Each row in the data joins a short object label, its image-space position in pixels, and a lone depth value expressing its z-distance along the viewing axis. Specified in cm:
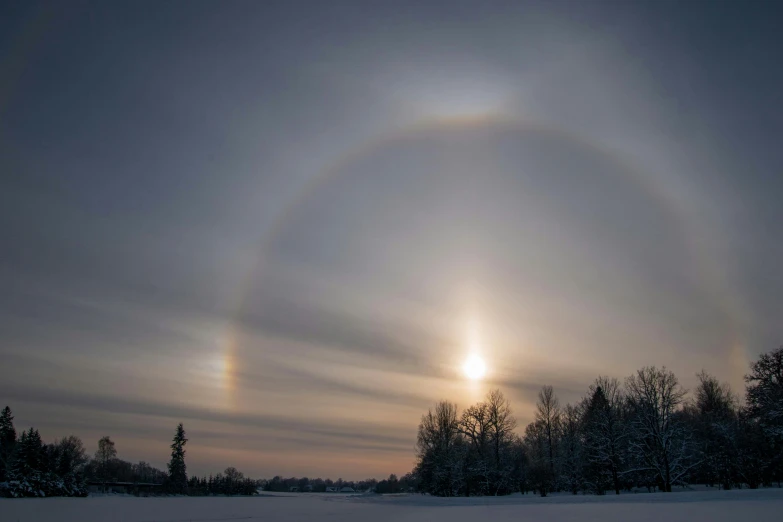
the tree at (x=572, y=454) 7094
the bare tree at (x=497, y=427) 8206
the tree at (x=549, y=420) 8725
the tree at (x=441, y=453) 8194
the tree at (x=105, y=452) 14900
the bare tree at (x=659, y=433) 5472
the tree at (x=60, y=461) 8106
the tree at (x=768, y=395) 4703
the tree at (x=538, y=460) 7369
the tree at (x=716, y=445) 5634
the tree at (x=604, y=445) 6149
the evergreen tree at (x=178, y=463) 10700
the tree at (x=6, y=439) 7226
